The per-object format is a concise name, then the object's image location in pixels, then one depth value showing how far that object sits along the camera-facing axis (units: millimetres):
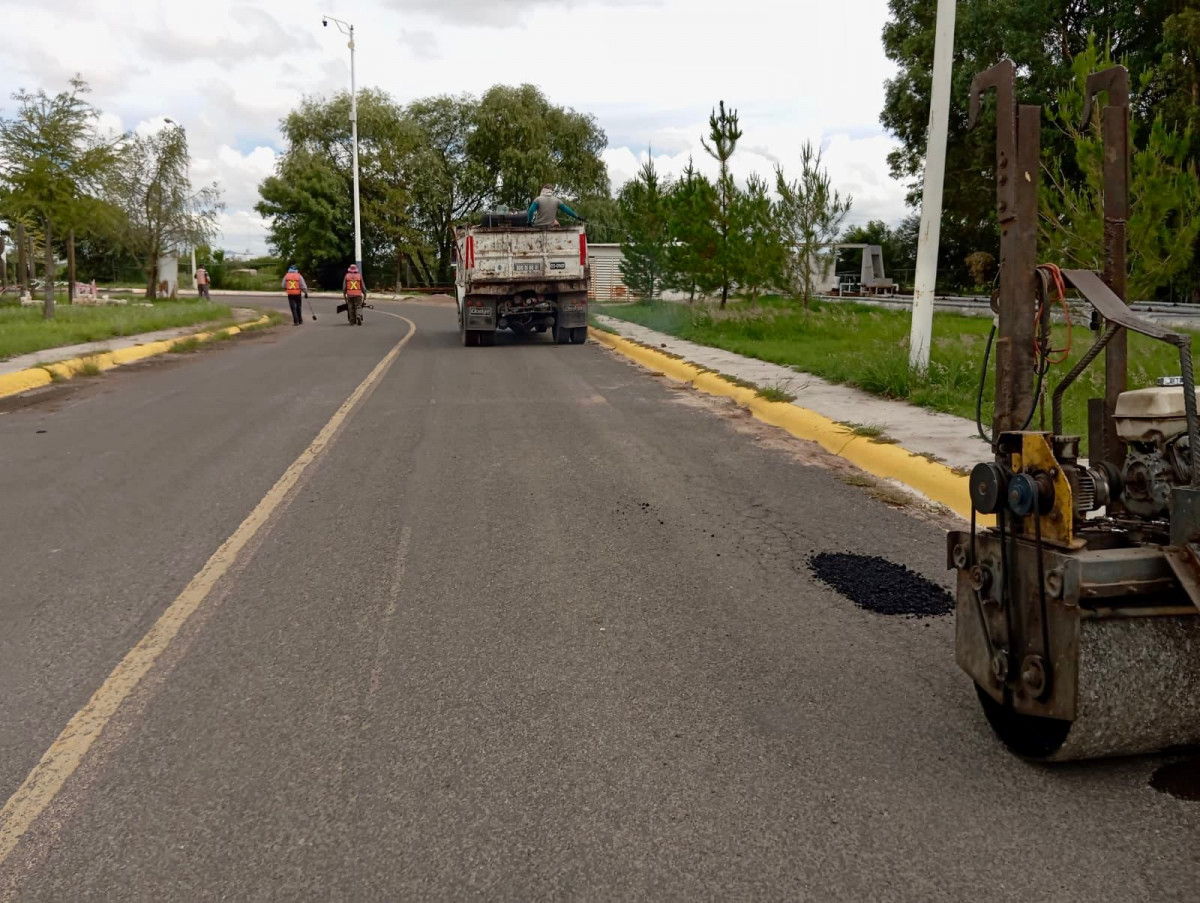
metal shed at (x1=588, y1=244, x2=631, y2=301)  49875
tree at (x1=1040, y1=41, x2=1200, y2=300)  11672
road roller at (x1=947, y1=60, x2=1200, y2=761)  2877
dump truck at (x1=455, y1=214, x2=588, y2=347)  20469
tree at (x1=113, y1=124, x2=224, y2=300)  33906
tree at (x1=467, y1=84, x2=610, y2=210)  57844
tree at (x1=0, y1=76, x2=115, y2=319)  23203
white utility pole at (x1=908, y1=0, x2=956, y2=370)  10961
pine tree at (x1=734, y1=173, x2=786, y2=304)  21078
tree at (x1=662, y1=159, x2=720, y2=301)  25016
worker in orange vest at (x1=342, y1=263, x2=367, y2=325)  29328
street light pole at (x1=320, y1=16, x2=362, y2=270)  40906
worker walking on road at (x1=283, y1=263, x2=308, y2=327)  29125
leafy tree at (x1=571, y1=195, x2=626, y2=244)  57688
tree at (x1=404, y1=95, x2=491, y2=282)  58562
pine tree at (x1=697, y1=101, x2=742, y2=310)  24312
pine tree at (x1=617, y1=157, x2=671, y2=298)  33125
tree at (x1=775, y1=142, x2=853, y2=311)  19812
